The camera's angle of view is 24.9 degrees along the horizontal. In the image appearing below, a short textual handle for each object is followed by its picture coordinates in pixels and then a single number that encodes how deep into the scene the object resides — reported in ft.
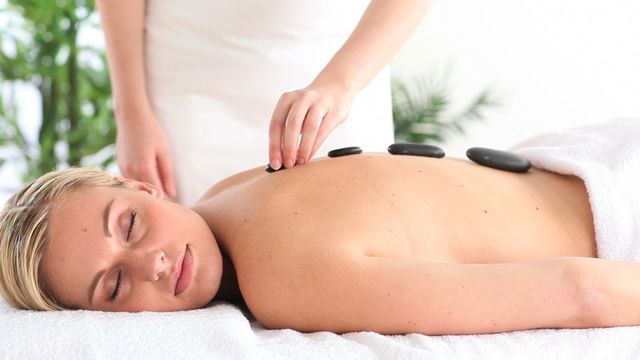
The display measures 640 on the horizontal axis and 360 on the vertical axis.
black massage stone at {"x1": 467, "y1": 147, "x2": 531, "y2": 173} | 5.21
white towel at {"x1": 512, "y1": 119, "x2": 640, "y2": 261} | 4.88
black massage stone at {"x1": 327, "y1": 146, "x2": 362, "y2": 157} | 5.18
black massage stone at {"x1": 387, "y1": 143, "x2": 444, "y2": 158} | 5.22
